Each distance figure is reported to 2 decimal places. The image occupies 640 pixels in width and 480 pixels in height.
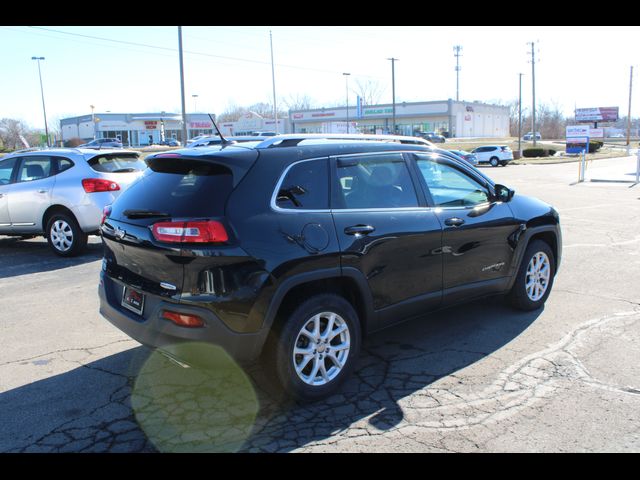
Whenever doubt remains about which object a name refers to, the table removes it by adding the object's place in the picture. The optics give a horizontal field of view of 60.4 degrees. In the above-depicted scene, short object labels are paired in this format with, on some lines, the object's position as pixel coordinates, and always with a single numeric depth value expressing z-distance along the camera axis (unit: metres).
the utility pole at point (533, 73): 61.53
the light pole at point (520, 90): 65.88
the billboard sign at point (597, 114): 73.81
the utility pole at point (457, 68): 103.06
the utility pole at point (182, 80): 27.12
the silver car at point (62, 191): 8.50
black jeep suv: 3.44
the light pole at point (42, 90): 69.60
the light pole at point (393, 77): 63.88
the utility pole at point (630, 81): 79.19
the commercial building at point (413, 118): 83.19
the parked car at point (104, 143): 49.16
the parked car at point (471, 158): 35.01
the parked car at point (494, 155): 41.00
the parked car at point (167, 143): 63.83
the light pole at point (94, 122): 79.88
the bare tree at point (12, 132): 87.06
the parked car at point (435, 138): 65.94
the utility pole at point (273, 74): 53.47
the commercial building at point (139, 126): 85.00
